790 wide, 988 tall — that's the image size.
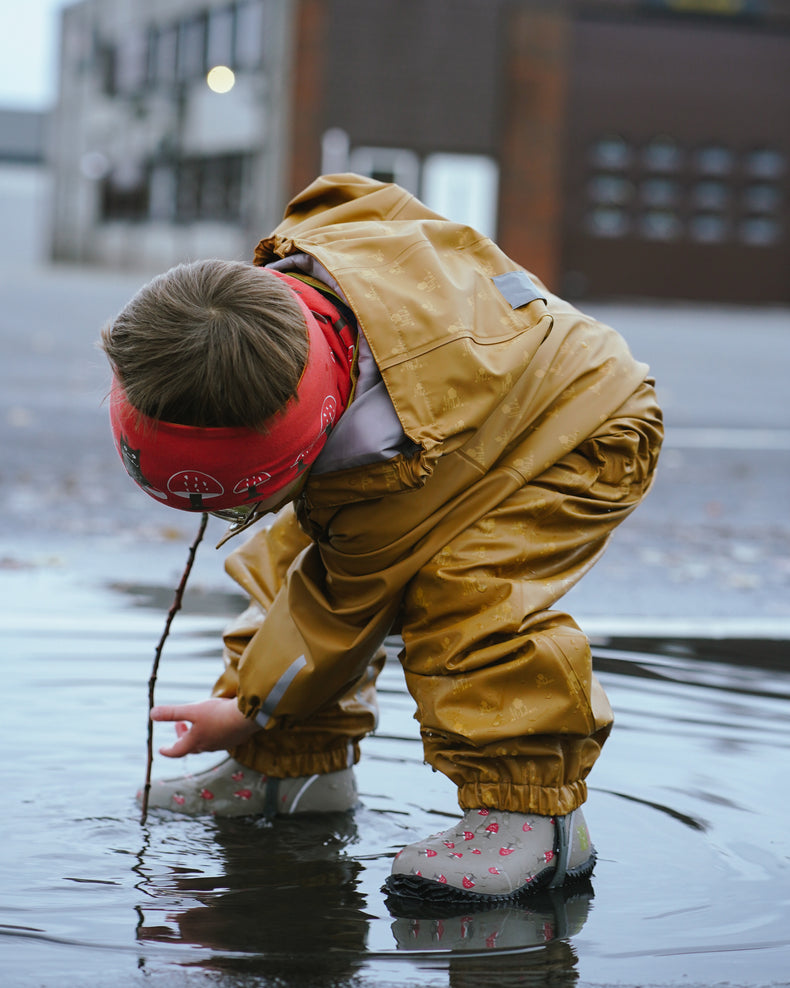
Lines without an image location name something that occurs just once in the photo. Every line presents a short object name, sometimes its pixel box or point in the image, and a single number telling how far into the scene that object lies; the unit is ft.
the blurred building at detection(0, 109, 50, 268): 140.87
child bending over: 5.68
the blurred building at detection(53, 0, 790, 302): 78.33
